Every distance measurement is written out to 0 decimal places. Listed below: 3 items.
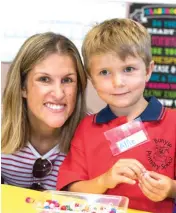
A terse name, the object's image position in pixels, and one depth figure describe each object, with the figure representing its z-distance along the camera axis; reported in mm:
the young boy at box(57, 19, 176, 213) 874
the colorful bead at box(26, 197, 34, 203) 900
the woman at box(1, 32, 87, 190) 967
